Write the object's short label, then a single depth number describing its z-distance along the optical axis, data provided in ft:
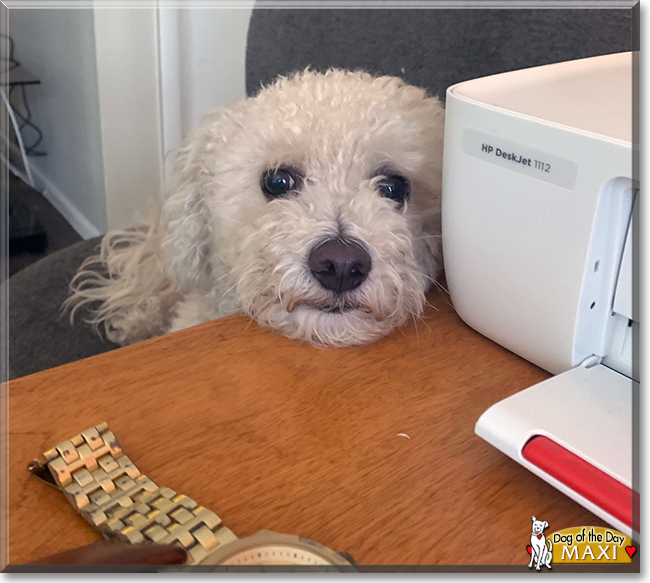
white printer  1.57
